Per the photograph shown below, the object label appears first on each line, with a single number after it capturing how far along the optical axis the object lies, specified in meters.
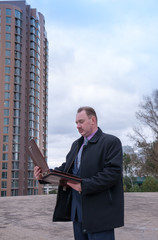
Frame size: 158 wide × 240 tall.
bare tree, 27.16
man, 2.37
